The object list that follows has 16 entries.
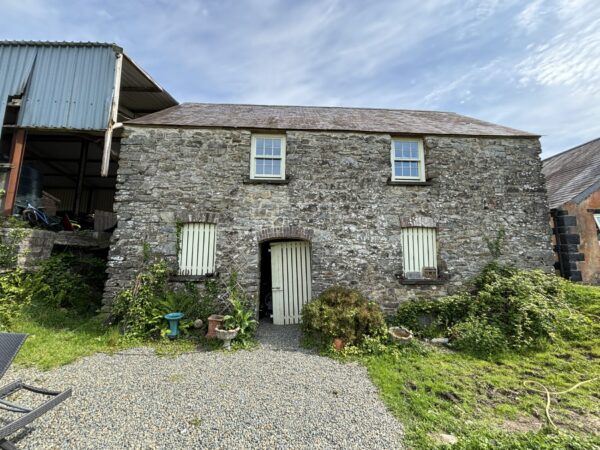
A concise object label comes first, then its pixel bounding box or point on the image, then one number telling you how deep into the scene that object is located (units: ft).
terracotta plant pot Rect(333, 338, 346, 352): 19.57
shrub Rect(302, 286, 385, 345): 20.03
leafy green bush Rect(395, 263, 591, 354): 20.11
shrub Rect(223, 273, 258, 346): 21.07
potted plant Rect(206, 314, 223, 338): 20.91
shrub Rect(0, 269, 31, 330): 20.49
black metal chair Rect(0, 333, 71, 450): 9.37
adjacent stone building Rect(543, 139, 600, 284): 30.45
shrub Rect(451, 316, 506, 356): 19.38
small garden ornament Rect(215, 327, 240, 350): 19.81
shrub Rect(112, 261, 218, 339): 21.52
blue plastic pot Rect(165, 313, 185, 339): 21.18
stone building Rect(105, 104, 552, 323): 24.93
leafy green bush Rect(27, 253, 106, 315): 23.70
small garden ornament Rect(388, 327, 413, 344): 19.93
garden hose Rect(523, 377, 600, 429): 12.99
